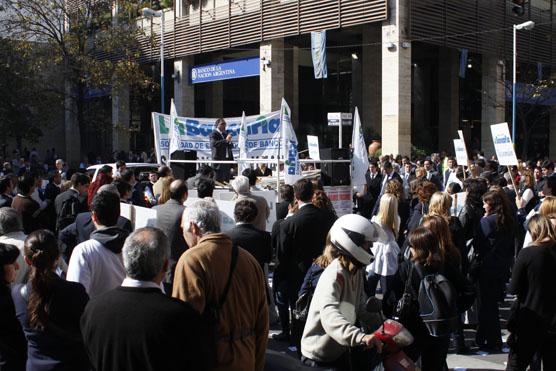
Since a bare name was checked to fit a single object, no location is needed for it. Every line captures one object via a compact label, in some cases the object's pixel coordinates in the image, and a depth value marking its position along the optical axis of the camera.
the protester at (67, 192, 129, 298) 4.25
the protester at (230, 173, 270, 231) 6.63
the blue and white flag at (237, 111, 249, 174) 12.23
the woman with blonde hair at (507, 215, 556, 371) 4.98
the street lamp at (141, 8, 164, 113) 25.27
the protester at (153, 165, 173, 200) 8.35
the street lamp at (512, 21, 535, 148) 24.42
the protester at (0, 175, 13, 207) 7.75
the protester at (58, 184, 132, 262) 5.76
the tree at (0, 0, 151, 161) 27.11
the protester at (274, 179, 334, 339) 6.54
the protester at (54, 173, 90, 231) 7.67
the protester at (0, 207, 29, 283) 4.87
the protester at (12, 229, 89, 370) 3.69
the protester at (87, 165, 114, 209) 8.02
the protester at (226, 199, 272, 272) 5.84
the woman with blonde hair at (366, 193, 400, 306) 6.99
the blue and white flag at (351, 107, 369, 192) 11.69
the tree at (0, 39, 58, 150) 30.47
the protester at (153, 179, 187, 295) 5.86
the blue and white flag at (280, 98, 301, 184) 10.87
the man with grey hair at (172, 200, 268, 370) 3.39
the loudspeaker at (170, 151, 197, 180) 12.97
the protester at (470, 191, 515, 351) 6.78
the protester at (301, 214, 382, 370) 3.73
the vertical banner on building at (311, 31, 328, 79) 24.12
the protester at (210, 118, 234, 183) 12.55
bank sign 28.05
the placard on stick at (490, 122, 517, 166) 11.25
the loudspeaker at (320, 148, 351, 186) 11.79
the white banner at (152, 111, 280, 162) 12.32
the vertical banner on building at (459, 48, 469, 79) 26.36
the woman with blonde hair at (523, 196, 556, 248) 5.80
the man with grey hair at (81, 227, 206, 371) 2.72
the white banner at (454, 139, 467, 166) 13.88
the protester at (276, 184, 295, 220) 8.12
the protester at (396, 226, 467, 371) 4.94
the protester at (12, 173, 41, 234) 7.00
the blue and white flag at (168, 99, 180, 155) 12.99
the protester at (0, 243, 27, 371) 4.00
